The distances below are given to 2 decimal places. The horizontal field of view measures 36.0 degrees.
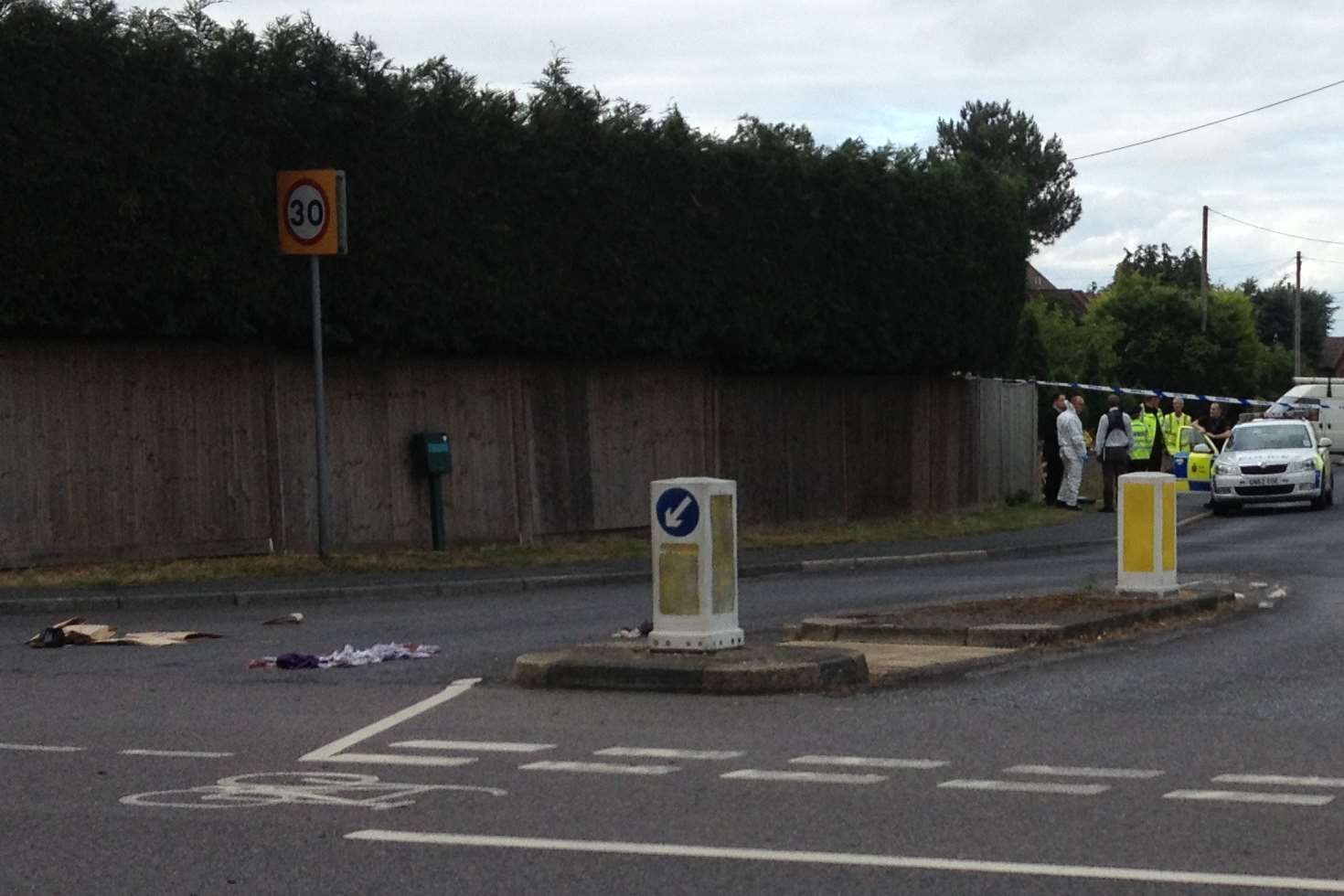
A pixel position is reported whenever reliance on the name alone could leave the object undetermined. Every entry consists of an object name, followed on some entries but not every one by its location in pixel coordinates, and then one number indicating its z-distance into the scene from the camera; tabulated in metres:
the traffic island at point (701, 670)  10.78
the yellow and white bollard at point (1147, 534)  14.76
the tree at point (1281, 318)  105.94
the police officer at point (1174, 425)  34.72
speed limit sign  19.97
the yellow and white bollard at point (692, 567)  11.36
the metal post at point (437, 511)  22.22
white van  50.00
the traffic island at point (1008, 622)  12.66
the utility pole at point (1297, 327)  82.31
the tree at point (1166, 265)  114.94
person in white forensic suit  30.78
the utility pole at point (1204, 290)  66.64
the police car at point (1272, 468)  30.53
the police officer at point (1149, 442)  32.84
